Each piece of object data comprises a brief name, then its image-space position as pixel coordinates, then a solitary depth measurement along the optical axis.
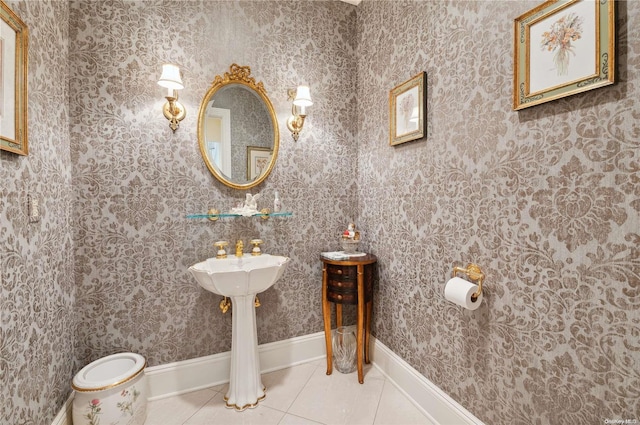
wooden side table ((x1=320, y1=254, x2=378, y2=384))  2.13
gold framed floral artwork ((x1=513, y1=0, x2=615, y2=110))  0.98
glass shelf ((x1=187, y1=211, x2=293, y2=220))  2.00
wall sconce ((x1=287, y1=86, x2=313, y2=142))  2.30
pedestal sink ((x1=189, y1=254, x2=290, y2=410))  1.82
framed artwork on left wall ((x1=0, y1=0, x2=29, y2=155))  1.15
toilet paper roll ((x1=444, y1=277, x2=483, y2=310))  1.39
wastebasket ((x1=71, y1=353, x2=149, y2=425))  1.57
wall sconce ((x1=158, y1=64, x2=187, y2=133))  1.84
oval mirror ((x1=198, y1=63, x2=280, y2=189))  2.11
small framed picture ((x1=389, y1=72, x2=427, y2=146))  1.80
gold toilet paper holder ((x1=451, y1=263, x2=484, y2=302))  1.43
